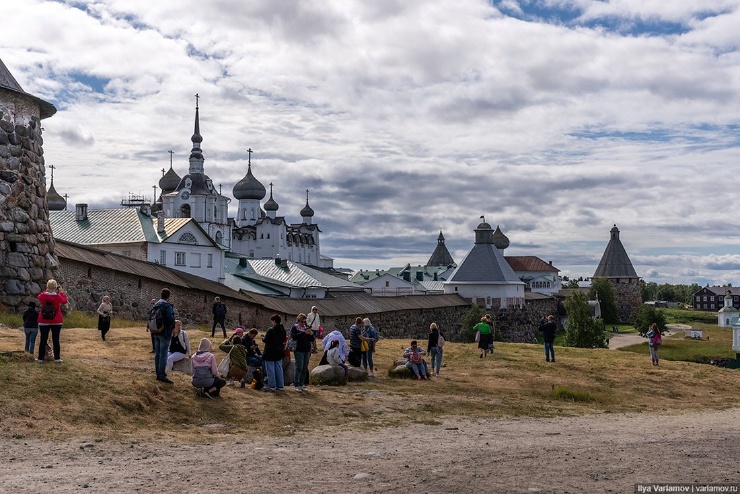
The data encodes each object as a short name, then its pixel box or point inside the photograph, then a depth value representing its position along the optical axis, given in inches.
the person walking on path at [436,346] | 696.4
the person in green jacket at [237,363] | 536.1
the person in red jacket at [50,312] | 476.1
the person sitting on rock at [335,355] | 610.2
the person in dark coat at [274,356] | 523.5
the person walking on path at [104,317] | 688.4
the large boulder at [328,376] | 589.0
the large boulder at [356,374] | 617.9
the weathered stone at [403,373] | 657.0
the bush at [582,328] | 1868.8
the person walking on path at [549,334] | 809.5
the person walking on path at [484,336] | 837.2
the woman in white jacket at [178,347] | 537.0
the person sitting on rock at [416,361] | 649.0
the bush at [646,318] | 2657.5
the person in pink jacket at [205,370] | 468.4
